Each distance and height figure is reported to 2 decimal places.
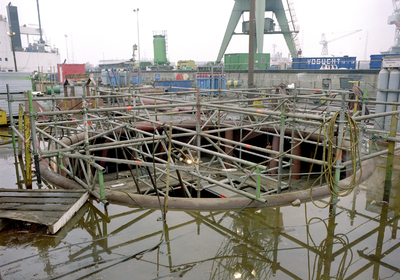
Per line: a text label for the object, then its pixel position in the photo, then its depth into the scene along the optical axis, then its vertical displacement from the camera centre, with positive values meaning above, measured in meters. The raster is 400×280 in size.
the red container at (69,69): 42.74 +2.07
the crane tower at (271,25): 41.75 +8.10
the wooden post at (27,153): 7.70 -1.82
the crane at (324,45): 164.75 +19.70
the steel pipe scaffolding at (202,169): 5.73 -2.25
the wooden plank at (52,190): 6.25 -2.18
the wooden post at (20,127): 10.26 -1.48
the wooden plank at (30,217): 5.04 -2.27
